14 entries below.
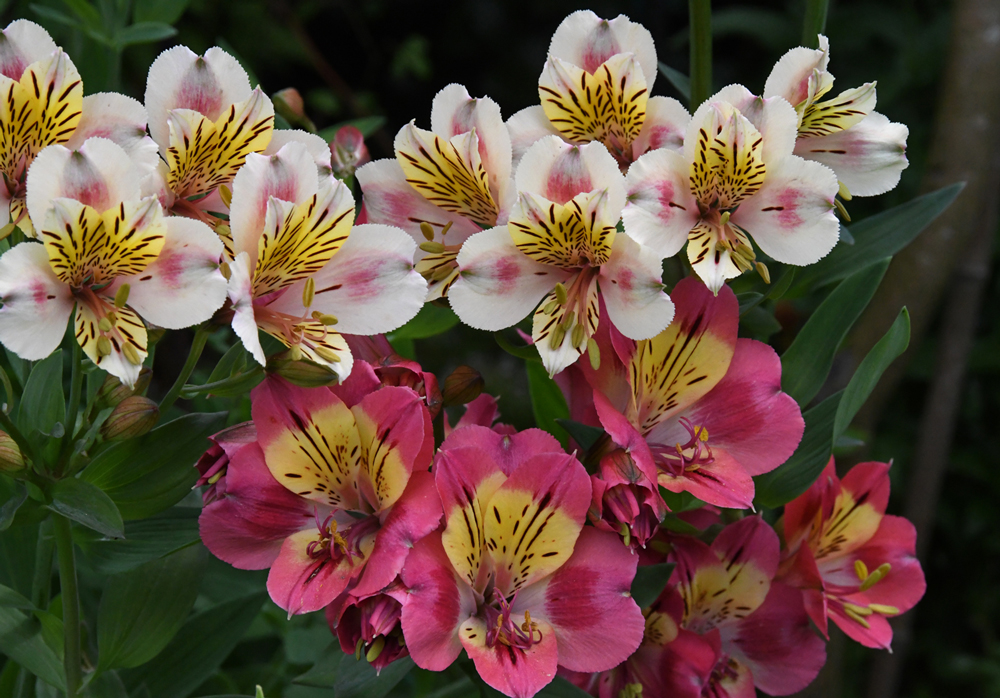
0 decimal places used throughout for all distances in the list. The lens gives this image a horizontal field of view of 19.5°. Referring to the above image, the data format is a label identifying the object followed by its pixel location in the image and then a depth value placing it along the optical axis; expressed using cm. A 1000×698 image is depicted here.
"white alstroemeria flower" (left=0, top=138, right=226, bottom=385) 70
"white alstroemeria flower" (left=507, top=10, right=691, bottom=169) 76
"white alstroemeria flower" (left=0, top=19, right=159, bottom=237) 72
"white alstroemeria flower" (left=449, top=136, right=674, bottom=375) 73
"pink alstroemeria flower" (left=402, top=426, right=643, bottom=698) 73
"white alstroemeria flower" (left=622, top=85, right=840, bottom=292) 73
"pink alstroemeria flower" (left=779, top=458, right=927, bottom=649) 79
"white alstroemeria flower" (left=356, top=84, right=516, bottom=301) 75
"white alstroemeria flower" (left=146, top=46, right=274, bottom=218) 74
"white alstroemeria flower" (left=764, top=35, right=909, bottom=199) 75
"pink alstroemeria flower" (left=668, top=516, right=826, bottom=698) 78
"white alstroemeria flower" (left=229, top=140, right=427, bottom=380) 72
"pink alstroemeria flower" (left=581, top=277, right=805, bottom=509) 75
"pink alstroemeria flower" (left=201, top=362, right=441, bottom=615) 73
